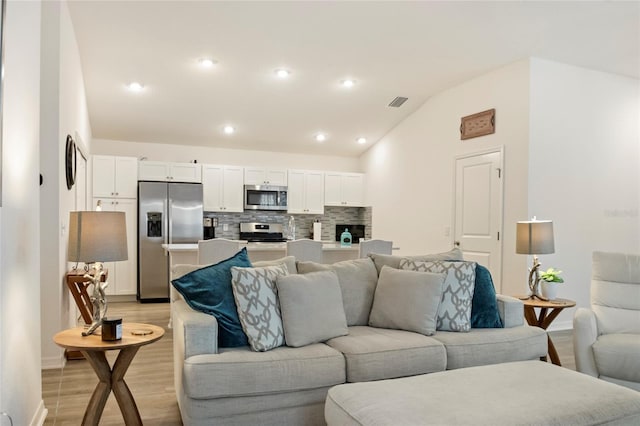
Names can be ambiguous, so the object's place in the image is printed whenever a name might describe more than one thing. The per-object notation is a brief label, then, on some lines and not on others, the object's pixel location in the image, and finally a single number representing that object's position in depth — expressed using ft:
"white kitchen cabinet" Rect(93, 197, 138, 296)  20.80
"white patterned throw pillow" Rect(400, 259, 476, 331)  9.46
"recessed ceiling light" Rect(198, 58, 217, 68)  16.04
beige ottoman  5.42
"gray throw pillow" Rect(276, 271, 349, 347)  8.30
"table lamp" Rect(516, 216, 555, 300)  11.66
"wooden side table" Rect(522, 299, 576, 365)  11.03
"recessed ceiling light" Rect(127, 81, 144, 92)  17.64
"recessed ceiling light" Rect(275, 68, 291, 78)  17.06
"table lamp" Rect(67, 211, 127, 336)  7.47
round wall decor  13.00
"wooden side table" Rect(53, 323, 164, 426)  7.21
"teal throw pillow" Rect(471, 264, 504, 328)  9.83
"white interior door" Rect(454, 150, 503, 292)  16.43
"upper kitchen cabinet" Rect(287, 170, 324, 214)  25.04
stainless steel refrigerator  20.95
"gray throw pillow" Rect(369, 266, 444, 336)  9.19
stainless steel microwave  23.94
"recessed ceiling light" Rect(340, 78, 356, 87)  18.08
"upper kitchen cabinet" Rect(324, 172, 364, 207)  25.86
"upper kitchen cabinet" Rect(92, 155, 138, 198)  20.85
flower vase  11.61
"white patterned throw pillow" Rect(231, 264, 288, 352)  8.00
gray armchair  9.20
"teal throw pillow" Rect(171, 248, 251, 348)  8.15
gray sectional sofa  7.19
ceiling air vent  20.03
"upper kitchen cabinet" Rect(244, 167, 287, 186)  24.03
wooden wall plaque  16.72
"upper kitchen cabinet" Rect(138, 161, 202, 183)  21.84
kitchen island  16.26
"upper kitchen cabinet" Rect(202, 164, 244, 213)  23.15
